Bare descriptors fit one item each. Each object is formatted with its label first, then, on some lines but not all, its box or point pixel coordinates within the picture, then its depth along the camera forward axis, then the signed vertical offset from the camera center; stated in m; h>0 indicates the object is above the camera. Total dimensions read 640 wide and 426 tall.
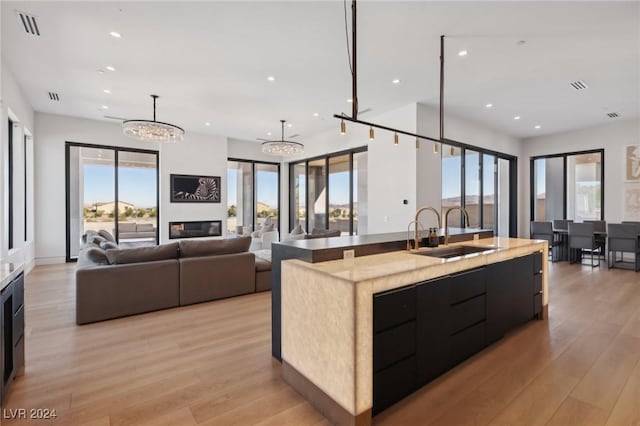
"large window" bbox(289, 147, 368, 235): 8.34 +0.55
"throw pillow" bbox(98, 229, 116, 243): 5.96 -0.46
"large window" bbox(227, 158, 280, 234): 9.96 +0.54
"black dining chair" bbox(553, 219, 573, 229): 7.50 -0.32
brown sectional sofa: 3.64 -0.85
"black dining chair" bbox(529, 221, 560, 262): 7.34 -0.53
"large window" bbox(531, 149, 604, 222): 8.05 +0.67
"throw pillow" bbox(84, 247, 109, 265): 3.79 -0.55
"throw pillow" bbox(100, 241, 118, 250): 4.39 -0.49
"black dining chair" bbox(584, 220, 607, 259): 6.92 -0.49
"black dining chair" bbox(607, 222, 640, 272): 6.17 -0.56
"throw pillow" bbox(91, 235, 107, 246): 4.74 -0.45
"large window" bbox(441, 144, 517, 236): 7.29 +0.61
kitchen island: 1.81 -0.76
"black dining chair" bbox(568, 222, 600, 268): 6.59 -0.57
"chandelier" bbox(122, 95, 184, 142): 5.50 +1.47
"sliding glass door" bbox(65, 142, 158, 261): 7.64 +0.45
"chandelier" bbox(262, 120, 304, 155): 7.18 +1.47
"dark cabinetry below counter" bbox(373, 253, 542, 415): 1.96 -0.85
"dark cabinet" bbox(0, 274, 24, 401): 2.07 -0.87
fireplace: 8.61 -0.51
